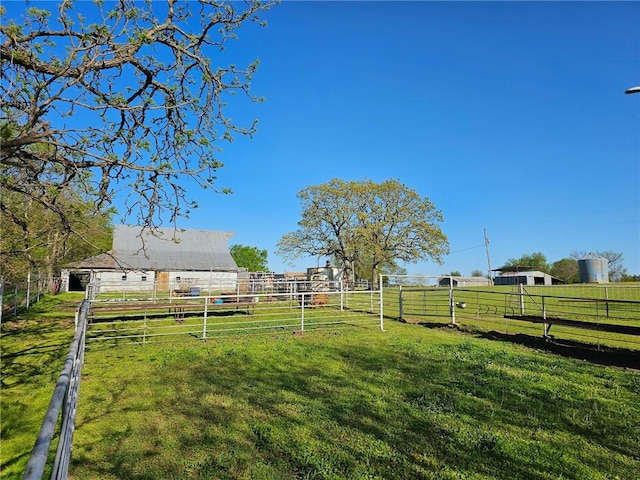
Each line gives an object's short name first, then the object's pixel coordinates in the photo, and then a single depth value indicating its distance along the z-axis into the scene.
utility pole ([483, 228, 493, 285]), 44.68
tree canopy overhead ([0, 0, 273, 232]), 4.04
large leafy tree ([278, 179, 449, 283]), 34.66
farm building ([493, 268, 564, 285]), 47.66
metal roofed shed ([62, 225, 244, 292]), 35.00
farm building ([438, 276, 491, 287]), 55.93
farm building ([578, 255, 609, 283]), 41.09
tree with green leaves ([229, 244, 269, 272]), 77.28
